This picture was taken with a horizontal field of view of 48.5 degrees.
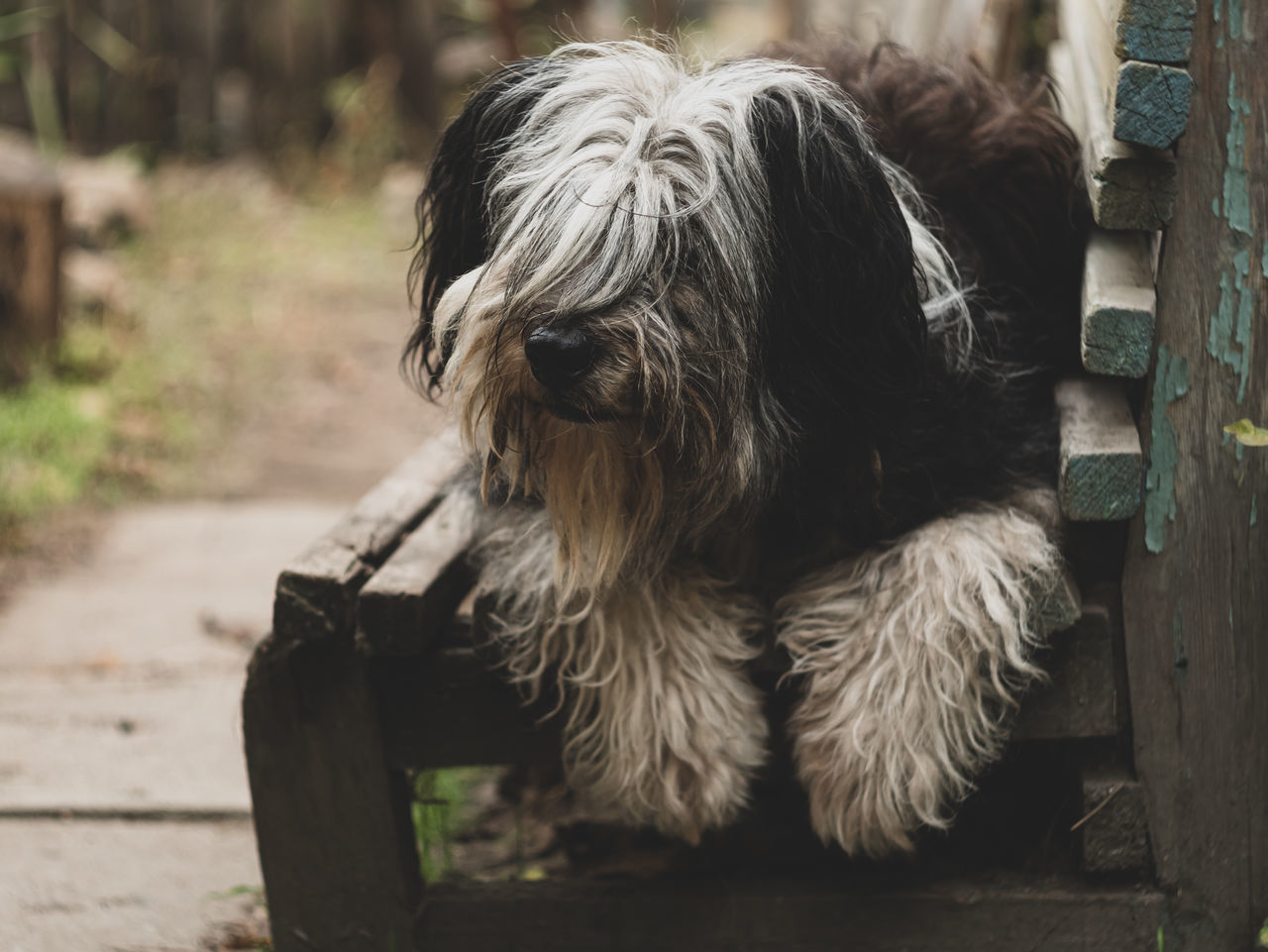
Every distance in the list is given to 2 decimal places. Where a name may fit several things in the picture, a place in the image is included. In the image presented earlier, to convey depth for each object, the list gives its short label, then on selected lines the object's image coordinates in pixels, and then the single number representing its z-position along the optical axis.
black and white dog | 2.01
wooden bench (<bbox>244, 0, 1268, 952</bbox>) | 2.08
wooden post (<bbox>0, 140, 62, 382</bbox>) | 5.57
